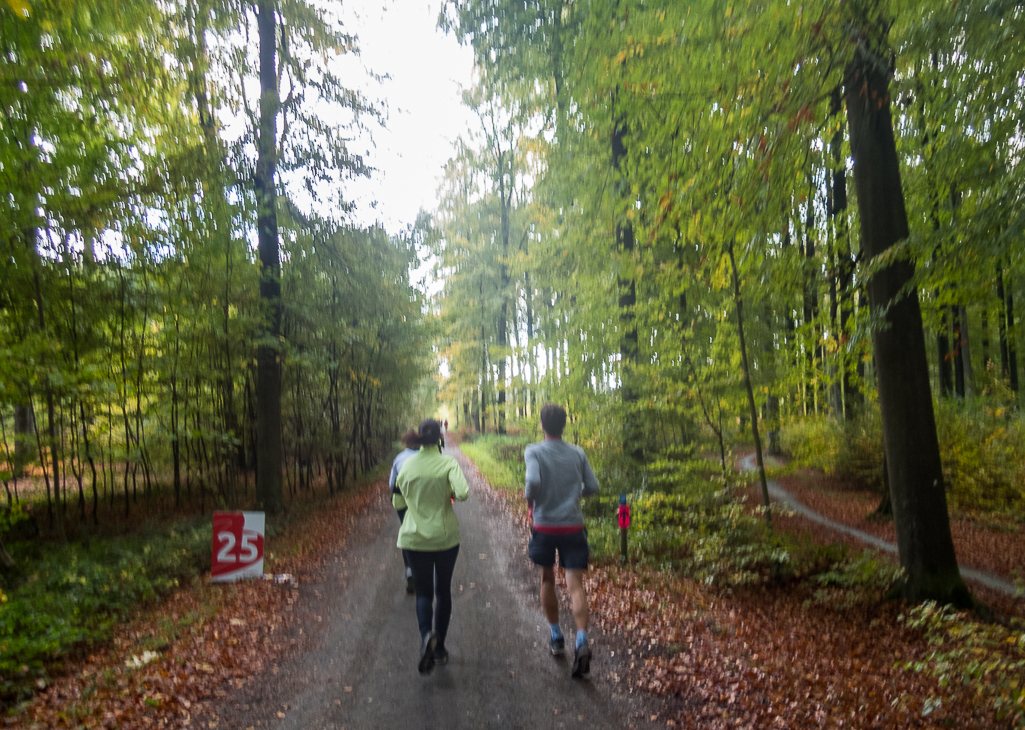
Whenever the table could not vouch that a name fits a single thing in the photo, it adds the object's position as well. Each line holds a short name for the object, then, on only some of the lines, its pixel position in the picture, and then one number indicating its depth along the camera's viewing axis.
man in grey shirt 4.43
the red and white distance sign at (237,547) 7.25
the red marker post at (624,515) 7.51
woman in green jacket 4.50
